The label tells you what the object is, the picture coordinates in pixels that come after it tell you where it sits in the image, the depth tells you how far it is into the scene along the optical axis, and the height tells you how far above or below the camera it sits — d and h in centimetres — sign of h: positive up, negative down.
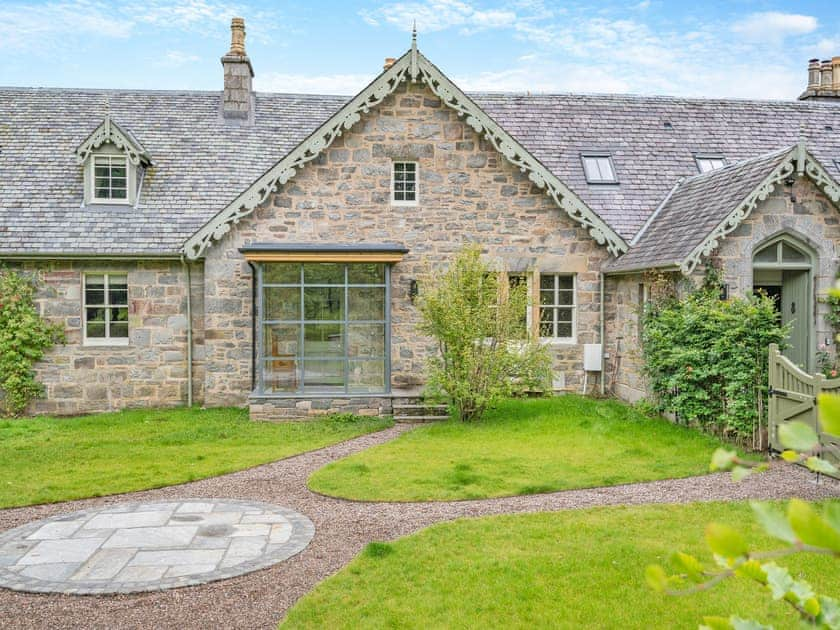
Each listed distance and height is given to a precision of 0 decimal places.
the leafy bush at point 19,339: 1725 -60
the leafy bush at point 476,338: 1544 -52
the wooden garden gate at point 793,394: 1078 -119
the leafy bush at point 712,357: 1242 -76
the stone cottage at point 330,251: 1662 +128
